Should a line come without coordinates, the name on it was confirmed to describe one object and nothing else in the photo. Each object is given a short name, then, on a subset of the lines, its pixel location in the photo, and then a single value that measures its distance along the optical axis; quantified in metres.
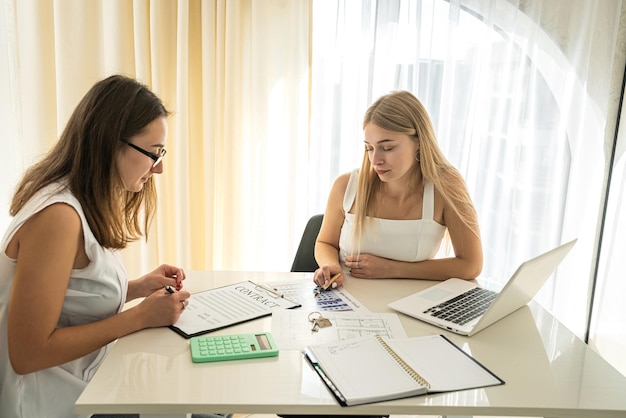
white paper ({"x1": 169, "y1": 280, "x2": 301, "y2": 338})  1.38
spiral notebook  1.11
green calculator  1.22
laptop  1.37
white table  1.06
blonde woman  1.97
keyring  1.45
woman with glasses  1.21
